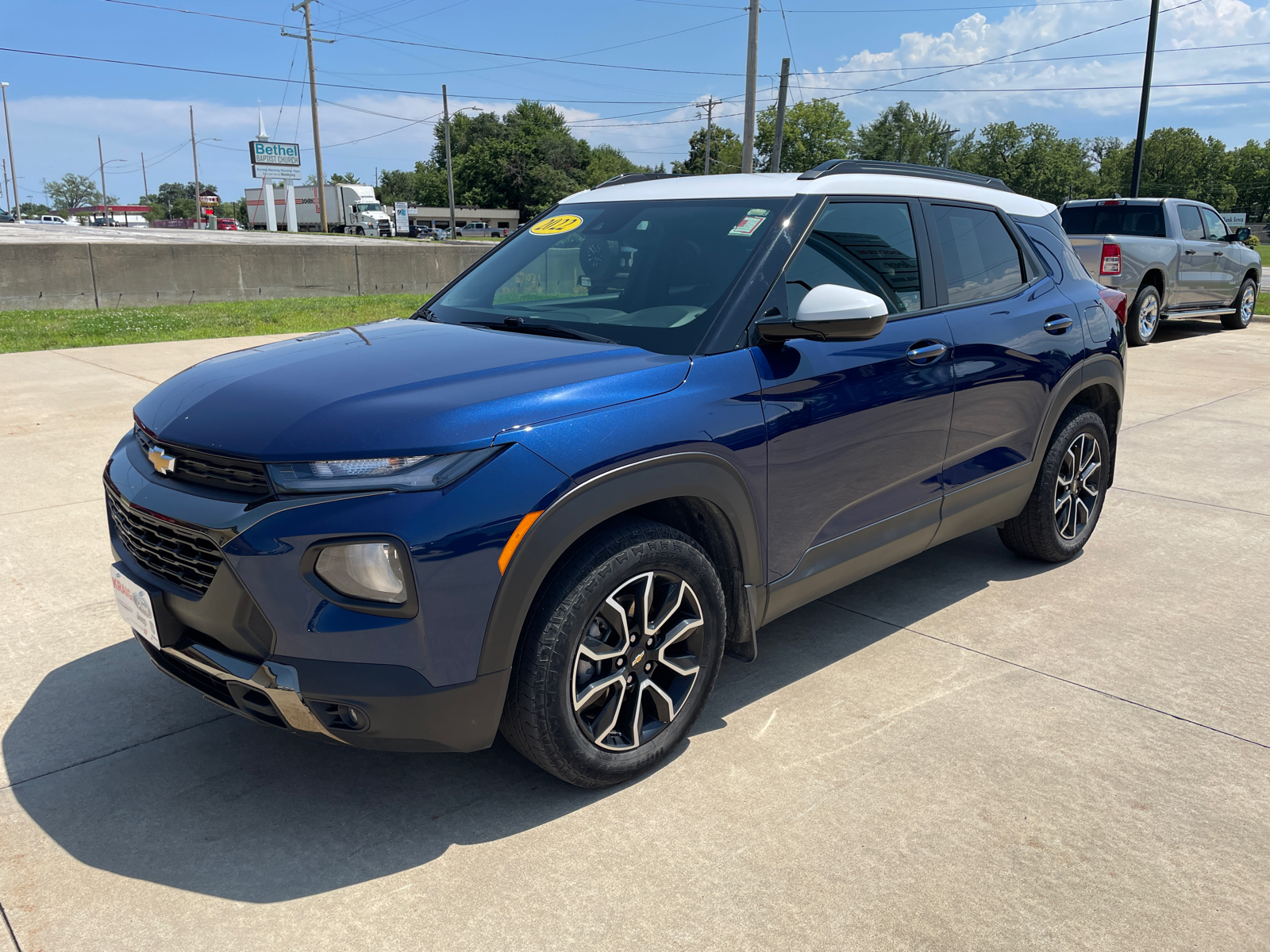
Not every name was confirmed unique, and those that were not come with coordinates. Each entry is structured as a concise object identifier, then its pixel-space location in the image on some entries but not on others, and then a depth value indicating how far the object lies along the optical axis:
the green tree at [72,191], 143.38
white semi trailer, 67.69
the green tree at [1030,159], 101.38
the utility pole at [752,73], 25.03
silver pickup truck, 12.66
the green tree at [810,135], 86.00
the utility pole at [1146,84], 22.08
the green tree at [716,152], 99.00
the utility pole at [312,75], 47.19
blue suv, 2.29
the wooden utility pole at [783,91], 35.47
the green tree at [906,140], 94.25
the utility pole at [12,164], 90.88
